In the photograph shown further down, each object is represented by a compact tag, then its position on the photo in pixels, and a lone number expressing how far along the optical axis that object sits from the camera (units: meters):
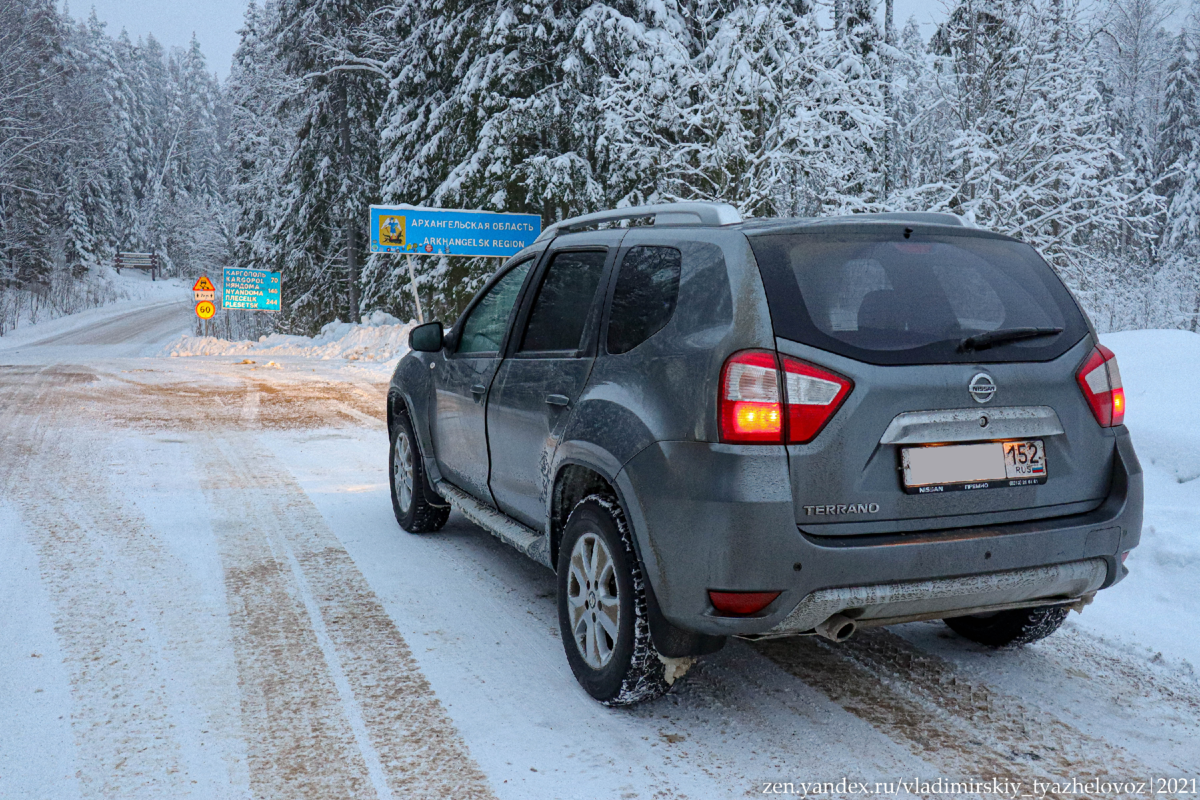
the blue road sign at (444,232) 17.80
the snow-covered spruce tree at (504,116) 20.06
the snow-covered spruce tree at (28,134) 37.72
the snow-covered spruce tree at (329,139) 29.27
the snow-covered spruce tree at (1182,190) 27.28
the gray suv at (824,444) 2.86
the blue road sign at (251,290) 34.12
